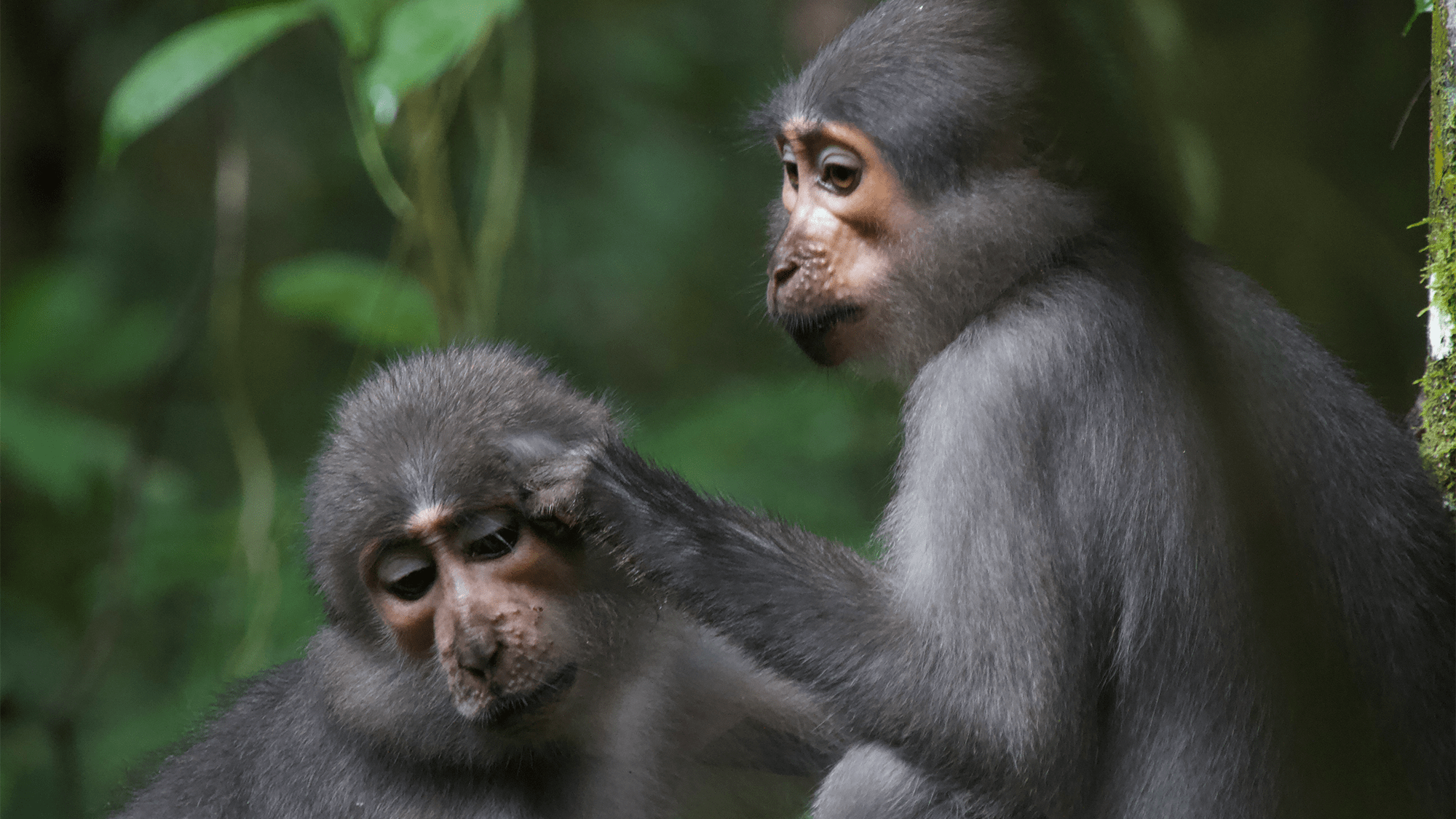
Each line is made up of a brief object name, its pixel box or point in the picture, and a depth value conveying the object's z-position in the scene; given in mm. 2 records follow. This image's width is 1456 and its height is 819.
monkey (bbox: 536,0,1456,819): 6320
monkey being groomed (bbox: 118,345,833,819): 7090
